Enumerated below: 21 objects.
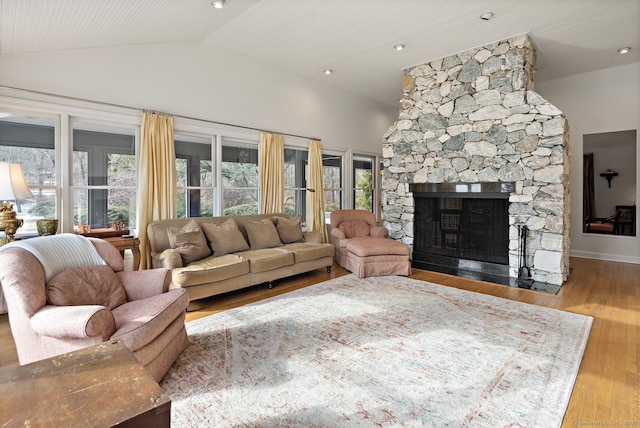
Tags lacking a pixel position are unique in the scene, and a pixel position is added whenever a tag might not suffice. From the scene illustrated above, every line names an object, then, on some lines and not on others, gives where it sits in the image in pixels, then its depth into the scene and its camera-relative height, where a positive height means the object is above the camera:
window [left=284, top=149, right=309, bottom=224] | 5.98 +0.53
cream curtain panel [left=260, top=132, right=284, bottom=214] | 5.41 +0.63
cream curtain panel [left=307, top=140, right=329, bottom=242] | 6.19 +0.40
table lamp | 2.72 +0.17
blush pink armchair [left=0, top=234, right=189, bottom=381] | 1.79 -0.58
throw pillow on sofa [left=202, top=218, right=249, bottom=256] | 4.13 -0.35
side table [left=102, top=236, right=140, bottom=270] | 3.39 -0.36
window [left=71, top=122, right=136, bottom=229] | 3.79 +0.43
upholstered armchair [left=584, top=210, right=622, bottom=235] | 6.00 -0.28
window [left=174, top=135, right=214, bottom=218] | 4.62 +0.51
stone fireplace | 4.46 +0.74
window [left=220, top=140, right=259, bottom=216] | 5.12 +0.53
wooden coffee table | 1.03 -0.63
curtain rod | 3.36 +1.26
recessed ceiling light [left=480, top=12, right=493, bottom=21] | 3.93 +2.35
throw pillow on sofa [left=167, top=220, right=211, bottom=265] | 3.71 -0.37
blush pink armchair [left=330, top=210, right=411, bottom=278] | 4.71 -0.61
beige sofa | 3.46 -0.55
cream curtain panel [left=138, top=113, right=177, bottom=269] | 4.09 +0.45
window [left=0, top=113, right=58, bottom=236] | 3.37 +0.58
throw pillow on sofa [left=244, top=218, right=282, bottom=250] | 4.59 -0.34
